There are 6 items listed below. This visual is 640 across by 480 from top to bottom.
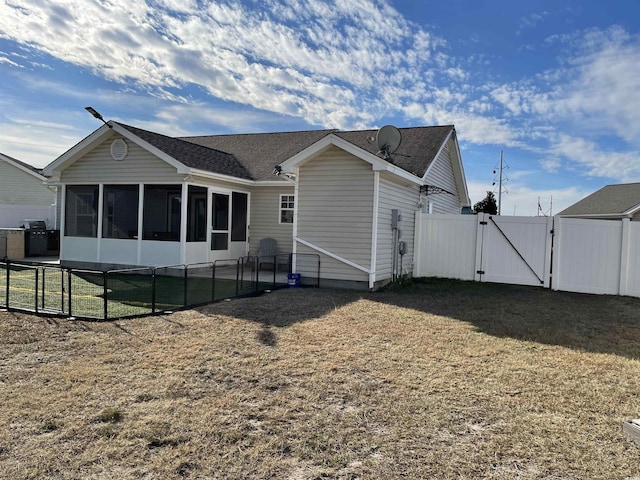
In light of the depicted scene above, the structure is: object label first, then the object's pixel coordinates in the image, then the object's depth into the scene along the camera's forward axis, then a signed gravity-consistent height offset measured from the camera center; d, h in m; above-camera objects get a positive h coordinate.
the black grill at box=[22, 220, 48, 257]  15.73 -0.94
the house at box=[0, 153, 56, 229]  23.83 +1.75
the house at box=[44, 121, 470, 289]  10.19 +0.70
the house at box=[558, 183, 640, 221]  23.03 +1.99
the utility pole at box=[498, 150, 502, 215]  32.78 +3.02
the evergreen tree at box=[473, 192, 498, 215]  30.25 +1.99
